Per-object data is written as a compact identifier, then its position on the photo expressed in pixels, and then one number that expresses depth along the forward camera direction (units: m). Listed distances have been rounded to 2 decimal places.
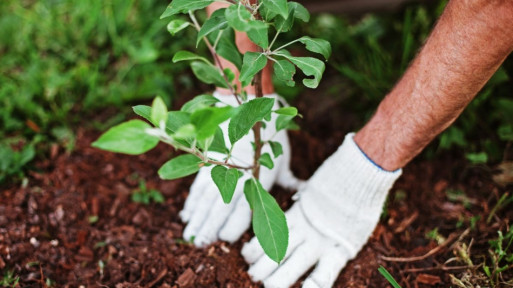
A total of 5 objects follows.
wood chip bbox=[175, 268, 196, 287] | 1.01
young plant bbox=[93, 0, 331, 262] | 0.80
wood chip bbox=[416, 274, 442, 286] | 1.02
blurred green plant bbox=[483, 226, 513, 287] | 0.99
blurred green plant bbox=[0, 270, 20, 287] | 1.00
